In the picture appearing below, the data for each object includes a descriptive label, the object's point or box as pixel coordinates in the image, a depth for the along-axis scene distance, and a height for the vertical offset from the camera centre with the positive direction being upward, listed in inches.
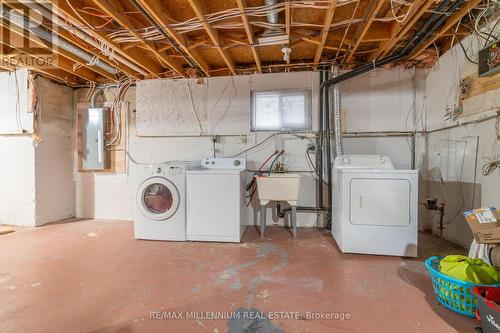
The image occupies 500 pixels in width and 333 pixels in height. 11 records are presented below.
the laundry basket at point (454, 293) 54.8 -32.1
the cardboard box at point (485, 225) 57.2 -15.7
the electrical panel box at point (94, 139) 146.9 +13.9
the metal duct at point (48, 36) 80.9 +50.5
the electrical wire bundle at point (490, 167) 78.7 -1.3
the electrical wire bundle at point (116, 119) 148.9 +27.1
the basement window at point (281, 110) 130.7 +29.8
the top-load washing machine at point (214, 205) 104.8 -19.8
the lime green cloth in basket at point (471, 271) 54.4 -26.1
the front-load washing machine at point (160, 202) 106.3 -19.4
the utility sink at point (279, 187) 110.3 -12.1
